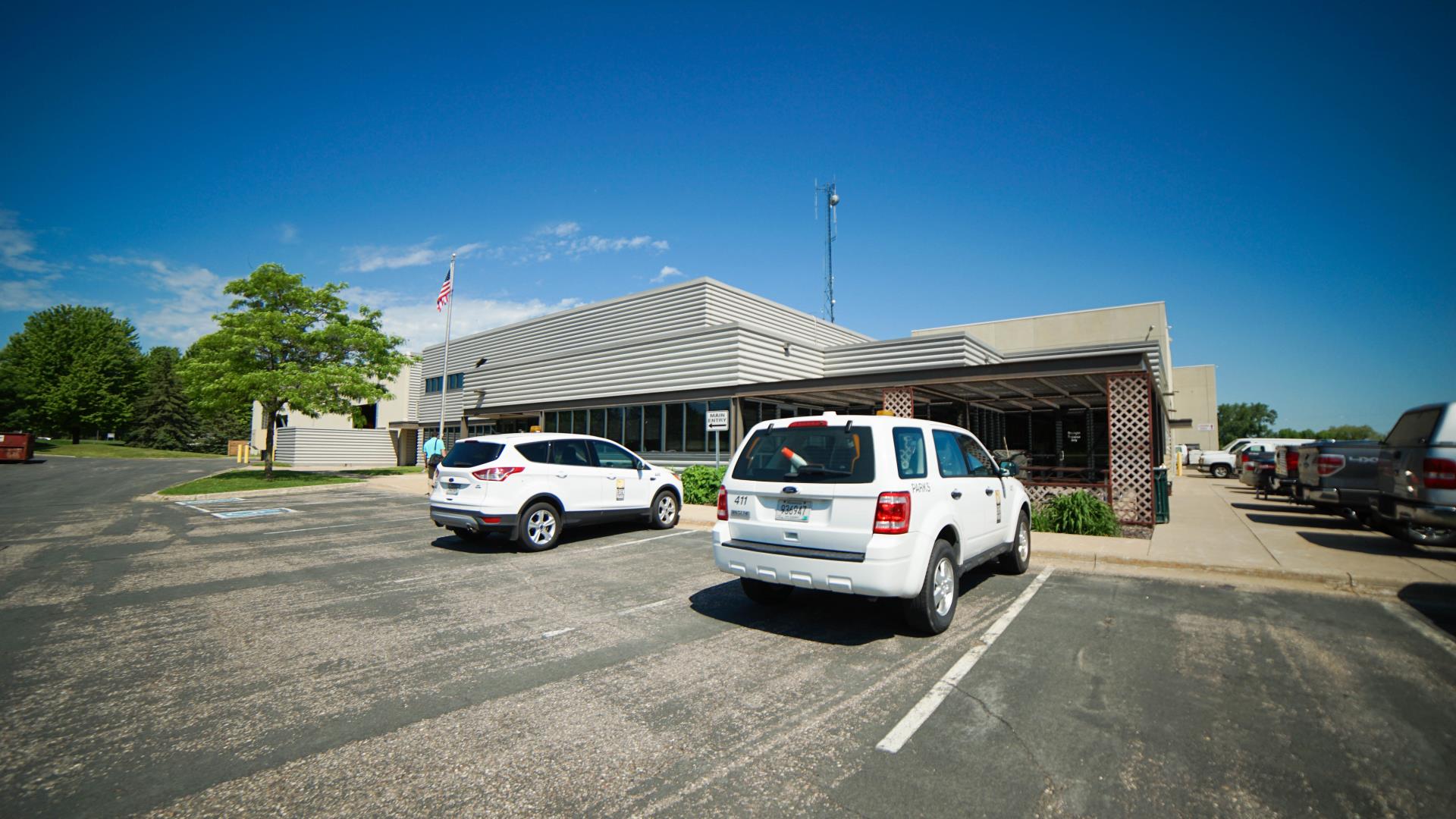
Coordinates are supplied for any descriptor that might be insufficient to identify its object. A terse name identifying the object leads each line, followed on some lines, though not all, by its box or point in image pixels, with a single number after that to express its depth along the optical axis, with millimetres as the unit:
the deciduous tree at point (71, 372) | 55438
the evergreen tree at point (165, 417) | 61531
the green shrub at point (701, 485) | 15844
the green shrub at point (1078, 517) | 10391
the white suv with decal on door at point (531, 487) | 9070
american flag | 26688
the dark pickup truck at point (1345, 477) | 10570
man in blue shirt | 21391
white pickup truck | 33156
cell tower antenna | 31628
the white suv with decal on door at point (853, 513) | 4941
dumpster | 33156
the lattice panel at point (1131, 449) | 10898
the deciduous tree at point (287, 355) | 25656
